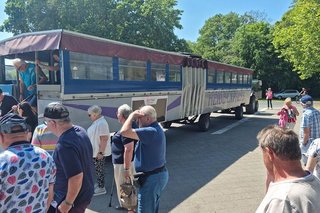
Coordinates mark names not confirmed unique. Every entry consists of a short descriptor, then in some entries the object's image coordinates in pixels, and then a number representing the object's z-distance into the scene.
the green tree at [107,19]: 20.65
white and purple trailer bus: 5.24
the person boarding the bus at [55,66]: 5.26
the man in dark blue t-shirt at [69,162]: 2.19
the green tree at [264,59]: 31.26
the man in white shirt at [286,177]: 1.40
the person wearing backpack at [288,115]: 6.79
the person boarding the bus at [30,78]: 5.32
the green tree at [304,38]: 18.82
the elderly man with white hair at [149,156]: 2.76
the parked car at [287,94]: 30.03
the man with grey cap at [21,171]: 1.76
